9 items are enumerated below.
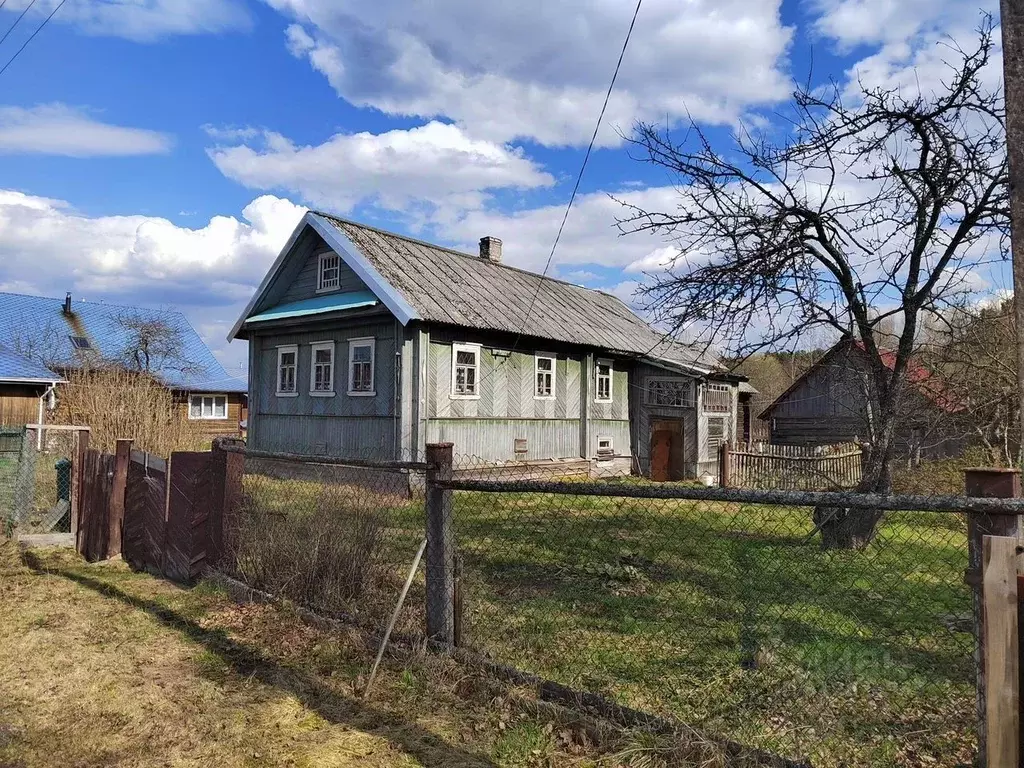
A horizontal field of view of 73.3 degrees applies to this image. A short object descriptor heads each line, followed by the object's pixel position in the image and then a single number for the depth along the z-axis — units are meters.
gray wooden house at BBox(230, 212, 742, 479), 14.59
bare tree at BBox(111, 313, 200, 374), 30.02
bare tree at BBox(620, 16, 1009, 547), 7.55
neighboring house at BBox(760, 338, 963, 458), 9.29
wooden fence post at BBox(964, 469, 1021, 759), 2.42
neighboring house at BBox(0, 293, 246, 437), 28.08
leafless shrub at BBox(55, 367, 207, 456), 16.91
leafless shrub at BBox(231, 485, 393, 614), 5.38
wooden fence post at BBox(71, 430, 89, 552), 8.25
